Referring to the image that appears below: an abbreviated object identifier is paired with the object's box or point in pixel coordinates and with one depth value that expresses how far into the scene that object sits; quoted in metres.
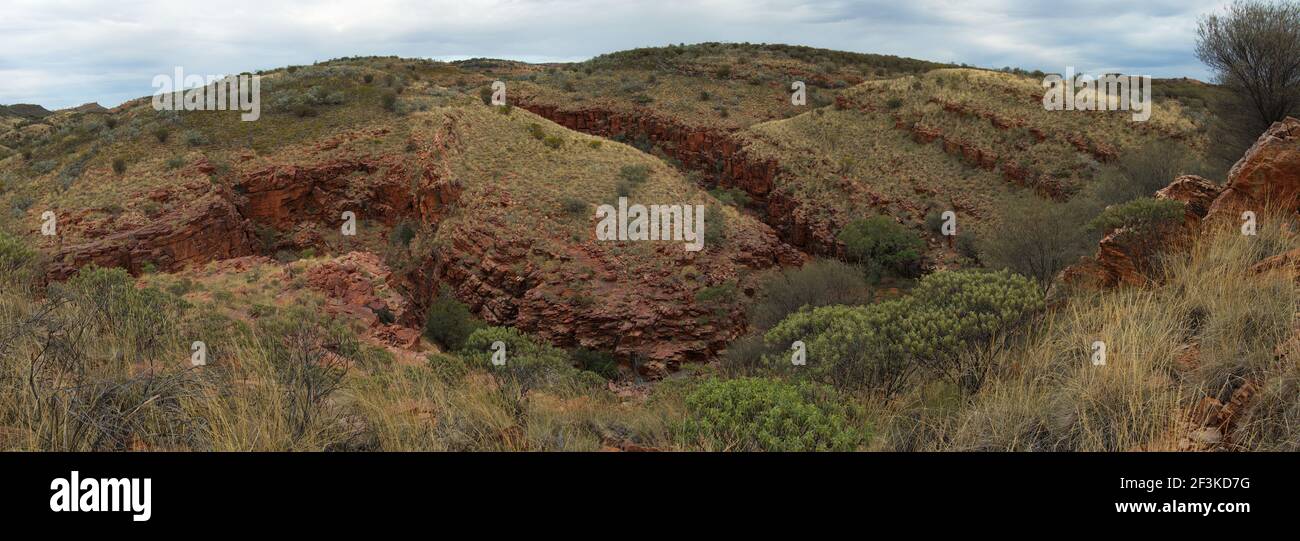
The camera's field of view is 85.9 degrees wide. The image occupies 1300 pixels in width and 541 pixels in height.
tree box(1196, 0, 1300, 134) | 16.19
